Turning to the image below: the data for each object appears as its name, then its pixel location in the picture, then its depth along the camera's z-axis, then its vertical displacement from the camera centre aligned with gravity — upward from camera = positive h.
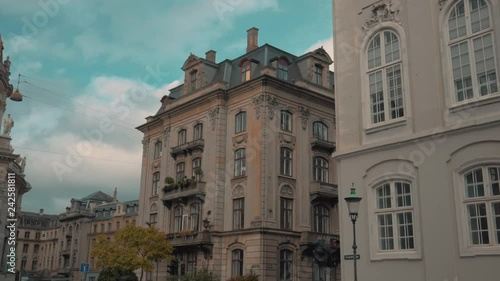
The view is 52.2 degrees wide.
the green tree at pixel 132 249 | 37.09 +1.78
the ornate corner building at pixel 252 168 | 36.44 +8.05
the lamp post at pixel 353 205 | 15.06 +2.05
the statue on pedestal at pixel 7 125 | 39.47 +11.02
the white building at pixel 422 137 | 14.21 +4.14
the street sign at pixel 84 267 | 27.57 +0.31
